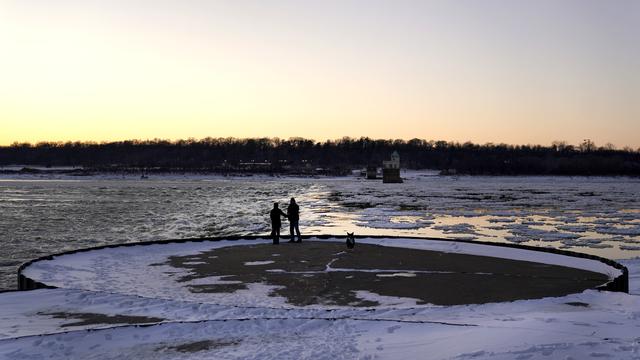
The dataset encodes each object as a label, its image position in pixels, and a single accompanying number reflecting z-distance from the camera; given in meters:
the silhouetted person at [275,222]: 19.75
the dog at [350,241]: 18.86
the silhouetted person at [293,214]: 19.95
